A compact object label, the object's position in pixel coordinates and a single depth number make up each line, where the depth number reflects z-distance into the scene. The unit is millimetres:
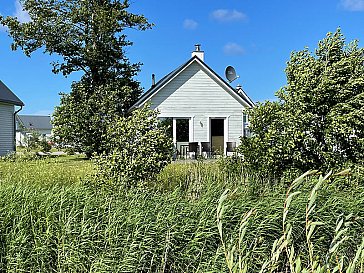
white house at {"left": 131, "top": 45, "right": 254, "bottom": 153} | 19641
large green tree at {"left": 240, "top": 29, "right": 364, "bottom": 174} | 6668
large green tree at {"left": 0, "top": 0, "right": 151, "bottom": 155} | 19500
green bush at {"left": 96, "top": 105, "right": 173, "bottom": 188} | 6512
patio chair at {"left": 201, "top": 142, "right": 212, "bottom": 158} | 18266
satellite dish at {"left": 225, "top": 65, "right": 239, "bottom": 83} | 22238
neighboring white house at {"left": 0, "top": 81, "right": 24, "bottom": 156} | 22031
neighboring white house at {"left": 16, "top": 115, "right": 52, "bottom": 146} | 65562
